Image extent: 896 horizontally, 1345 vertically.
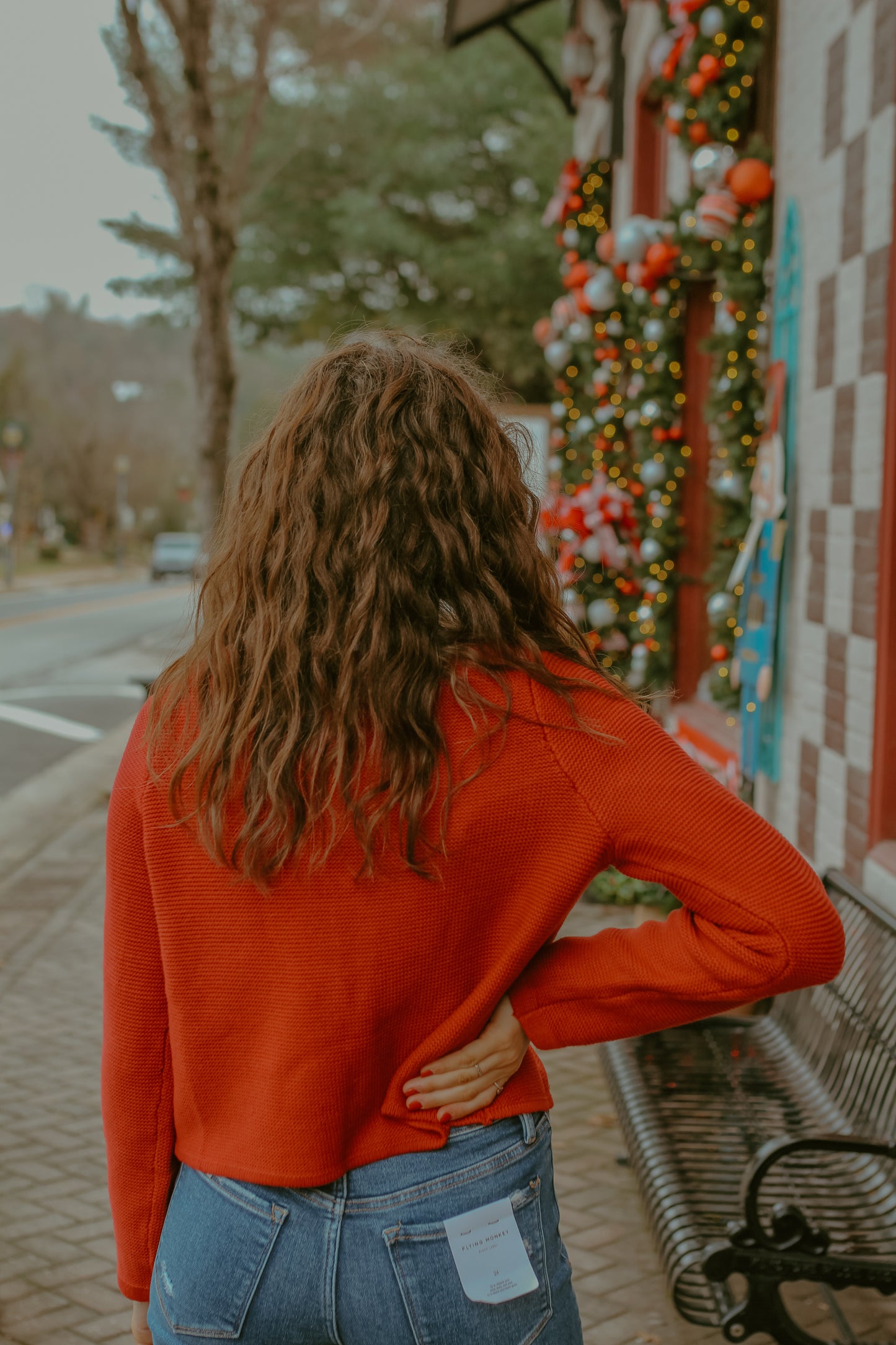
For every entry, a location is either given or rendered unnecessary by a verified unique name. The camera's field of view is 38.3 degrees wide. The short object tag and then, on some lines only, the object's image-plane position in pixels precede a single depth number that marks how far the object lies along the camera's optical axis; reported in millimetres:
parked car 51938
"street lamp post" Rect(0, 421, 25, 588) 44688
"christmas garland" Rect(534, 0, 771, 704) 5344
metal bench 2543
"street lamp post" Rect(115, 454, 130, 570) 62250
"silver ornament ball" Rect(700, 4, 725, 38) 5398
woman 1361
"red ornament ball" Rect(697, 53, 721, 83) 5453
